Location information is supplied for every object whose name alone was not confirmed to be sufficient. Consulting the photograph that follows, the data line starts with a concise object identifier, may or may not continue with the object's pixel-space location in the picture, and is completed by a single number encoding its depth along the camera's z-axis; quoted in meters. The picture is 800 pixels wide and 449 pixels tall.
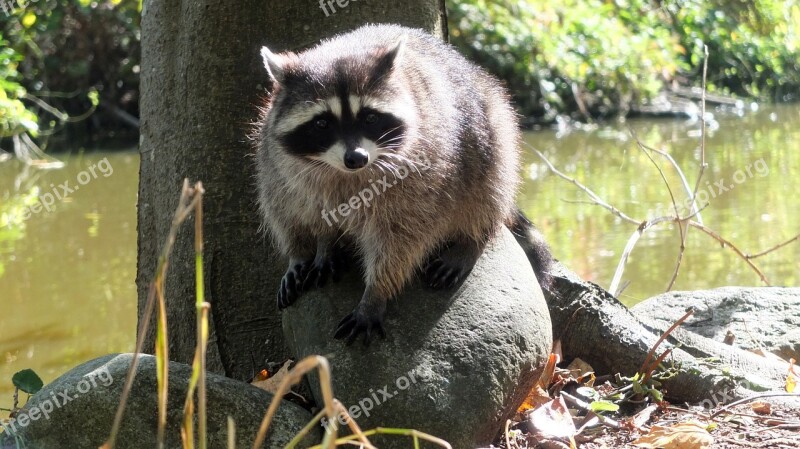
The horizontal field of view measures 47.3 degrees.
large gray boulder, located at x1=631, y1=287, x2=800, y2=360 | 4.59
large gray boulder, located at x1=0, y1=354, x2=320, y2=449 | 3.12
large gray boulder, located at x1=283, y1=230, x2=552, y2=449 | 3.19
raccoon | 3.47
